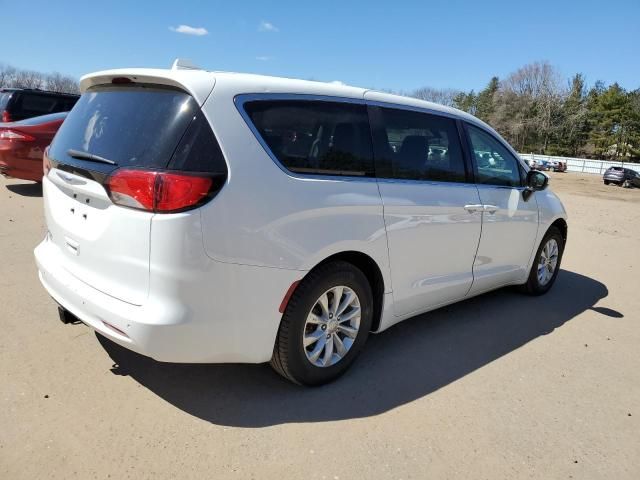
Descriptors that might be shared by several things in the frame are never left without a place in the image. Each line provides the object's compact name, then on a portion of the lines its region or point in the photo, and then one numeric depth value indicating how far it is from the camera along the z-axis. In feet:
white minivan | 7.89
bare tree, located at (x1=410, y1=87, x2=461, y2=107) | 278.46
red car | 26.73
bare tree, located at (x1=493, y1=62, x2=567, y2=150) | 242.37
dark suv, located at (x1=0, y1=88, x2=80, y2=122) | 36.78
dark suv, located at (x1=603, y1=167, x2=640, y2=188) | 120.50
